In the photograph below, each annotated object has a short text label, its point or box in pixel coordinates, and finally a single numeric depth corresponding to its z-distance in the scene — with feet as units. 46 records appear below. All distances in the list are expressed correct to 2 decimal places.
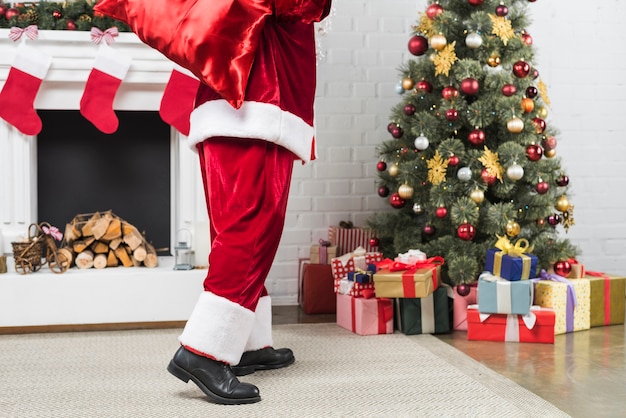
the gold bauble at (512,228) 10.23
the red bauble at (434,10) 10.93
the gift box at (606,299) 10.72
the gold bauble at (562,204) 11.07
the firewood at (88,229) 10.66
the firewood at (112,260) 10.68
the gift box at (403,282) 9.57
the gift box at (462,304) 10.33
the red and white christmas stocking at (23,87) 10.31
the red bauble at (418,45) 11.25
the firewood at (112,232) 10.65
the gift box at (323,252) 11.82
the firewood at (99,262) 10.58
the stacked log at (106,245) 10.60
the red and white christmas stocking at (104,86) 10.43
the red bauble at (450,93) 10.64
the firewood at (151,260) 10.67
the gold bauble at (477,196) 10.30
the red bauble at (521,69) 10.64
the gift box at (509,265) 9.64
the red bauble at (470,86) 10.42
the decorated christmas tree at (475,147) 10.41
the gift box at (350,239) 12.07
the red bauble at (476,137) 10.44
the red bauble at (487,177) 10.29
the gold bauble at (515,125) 10.38
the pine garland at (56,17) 10.40
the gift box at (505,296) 9.50
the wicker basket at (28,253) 10.18
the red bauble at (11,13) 10.36
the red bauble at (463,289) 10.17
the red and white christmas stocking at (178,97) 10.62
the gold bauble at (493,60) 10.73
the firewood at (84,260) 10.53
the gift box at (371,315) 10.06
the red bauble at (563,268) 10.58
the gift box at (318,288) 11.75
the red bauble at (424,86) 11.09
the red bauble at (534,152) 10.46
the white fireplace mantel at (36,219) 10.05
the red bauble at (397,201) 11.19
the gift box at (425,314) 10.07
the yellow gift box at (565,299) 10.20
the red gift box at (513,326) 9.59
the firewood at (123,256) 10.69
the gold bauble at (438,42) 10.75
